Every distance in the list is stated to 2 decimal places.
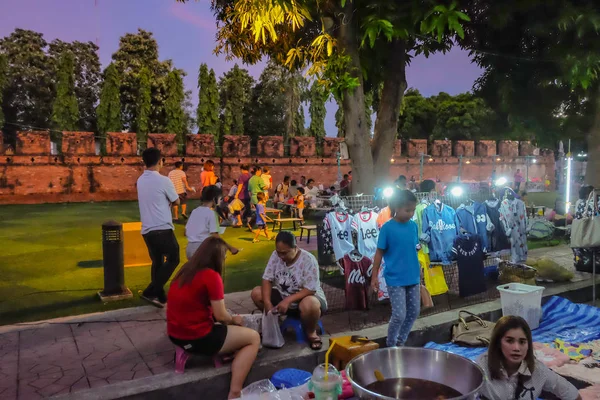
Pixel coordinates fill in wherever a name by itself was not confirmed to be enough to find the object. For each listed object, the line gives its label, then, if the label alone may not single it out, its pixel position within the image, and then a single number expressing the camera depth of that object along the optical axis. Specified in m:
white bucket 6.21
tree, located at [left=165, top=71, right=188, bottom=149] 30.56
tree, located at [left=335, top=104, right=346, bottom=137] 34.69
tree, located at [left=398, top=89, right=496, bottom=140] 40.84
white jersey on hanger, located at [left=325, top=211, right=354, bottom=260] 6.37
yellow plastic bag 6.71
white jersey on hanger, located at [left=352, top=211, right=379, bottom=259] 6.42
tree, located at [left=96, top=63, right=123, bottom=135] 29.25
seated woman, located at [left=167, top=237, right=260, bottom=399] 4.11
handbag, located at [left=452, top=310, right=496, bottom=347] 5.64
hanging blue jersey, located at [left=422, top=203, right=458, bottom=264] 6.77
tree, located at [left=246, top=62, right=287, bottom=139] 37.66
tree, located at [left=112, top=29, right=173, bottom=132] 34.69
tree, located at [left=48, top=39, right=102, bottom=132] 37.41
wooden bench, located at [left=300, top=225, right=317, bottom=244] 11.05
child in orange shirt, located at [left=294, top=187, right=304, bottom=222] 14.55
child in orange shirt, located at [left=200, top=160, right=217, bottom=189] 13.41
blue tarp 5.74
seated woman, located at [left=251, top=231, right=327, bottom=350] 4.96
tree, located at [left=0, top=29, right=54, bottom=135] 34.56
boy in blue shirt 4.80
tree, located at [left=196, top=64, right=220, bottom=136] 30.38
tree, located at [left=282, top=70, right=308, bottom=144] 33.62
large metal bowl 2.84
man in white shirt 6.14
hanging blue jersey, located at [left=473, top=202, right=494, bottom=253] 7.54
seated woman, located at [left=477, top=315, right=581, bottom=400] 3.36
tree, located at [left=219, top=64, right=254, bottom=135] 33.62
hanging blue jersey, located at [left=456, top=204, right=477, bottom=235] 7.23
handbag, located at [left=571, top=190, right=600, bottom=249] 7.52
